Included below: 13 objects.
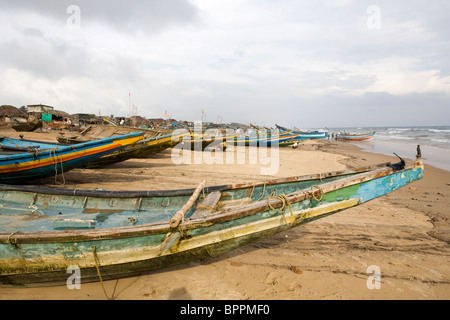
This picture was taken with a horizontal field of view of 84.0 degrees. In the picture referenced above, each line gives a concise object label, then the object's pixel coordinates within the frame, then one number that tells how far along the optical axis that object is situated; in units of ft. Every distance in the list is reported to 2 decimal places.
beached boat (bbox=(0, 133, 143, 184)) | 19.12
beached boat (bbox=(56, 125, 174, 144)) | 39.43
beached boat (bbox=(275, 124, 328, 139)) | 76.89
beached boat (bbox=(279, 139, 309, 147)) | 72.02
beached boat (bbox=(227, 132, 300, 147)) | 63.16
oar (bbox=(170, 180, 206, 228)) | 8.07
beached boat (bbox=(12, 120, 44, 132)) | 66.64
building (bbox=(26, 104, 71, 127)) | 96.10
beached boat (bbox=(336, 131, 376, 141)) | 111.44
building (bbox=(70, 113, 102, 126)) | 114.93
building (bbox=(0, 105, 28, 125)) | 81.86
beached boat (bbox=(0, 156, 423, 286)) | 8.27
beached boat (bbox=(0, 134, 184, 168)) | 27.32
